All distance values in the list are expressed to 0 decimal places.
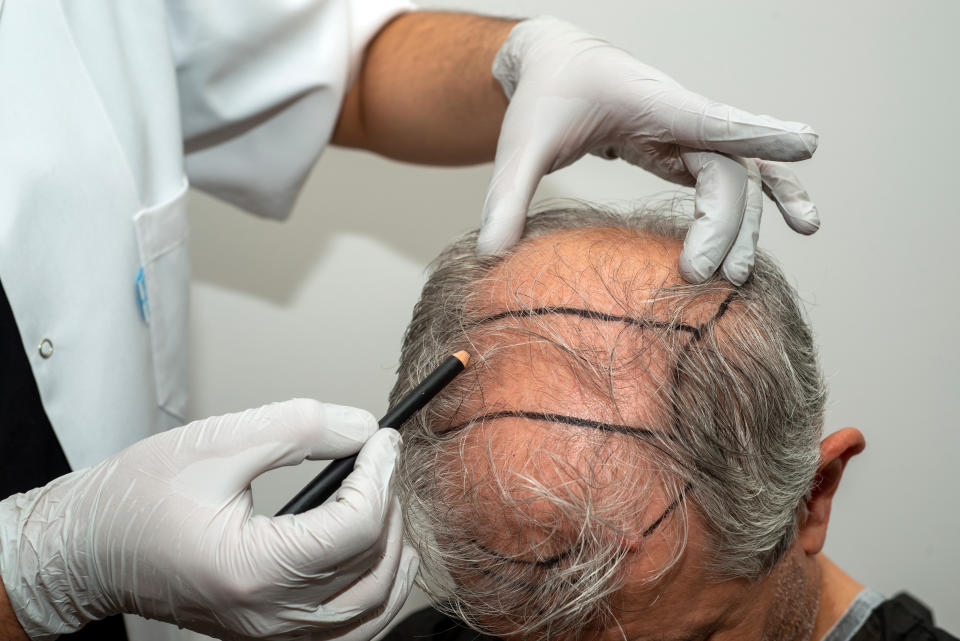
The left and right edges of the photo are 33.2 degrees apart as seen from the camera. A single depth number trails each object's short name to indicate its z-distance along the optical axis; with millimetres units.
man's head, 624
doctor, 627
